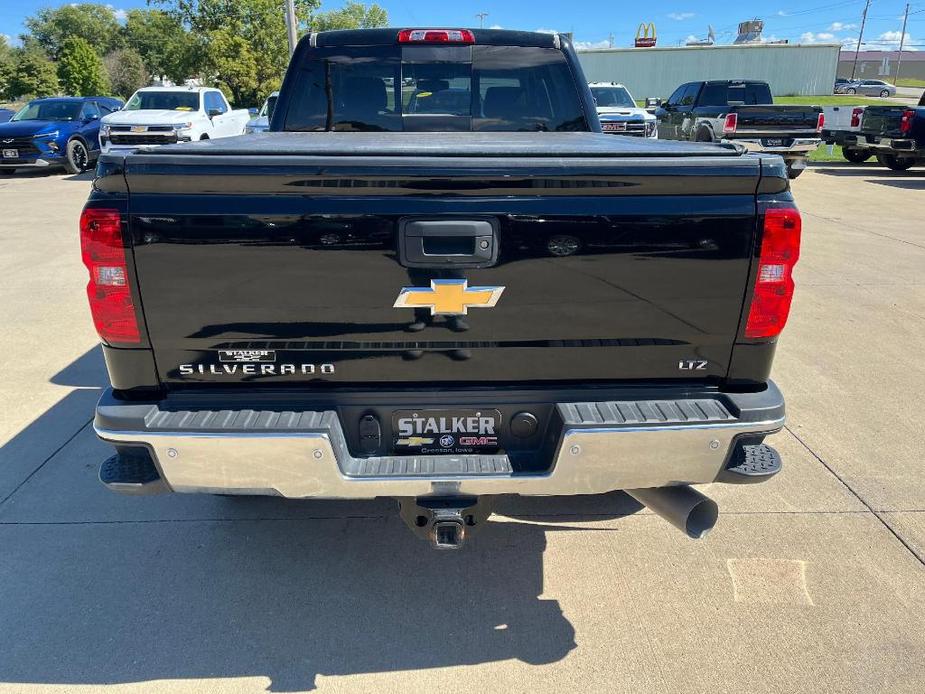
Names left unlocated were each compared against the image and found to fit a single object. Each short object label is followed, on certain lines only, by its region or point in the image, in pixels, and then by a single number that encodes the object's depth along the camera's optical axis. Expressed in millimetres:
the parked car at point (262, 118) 13905
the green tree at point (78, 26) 80062
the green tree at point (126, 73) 55594
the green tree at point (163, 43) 41938
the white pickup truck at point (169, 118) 15227
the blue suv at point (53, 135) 16516
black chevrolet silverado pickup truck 2209
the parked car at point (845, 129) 18094
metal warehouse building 52469
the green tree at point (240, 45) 38625
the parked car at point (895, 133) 15898
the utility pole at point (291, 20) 22589
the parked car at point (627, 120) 15688
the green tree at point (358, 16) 75250
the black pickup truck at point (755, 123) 14719
